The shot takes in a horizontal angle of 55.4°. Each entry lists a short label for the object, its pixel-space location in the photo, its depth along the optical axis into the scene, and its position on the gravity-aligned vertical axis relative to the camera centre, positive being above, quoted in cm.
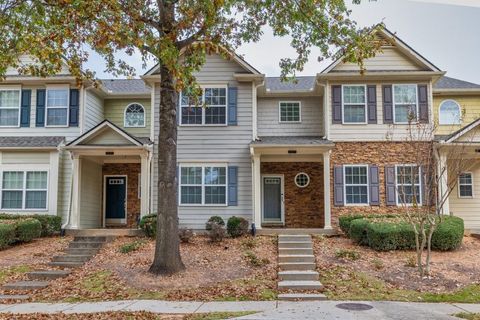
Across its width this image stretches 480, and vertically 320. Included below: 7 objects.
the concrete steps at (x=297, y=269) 1059 -205
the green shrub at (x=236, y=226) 1564 -112
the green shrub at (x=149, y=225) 1552 -108
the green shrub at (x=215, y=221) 1556 -97
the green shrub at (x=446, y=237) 1362 -128
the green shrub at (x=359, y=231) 1432 -118
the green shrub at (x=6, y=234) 1486 -136
